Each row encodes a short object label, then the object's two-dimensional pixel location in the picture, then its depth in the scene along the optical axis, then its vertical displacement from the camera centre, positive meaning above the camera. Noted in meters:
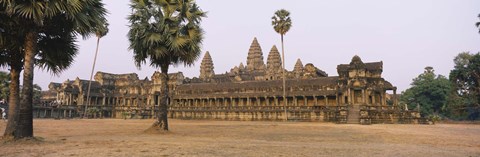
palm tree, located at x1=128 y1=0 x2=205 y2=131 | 20.94 +4.23
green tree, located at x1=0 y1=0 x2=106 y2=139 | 12.95 +3.14
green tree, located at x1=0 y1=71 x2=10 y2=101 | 52.06 +3.08
